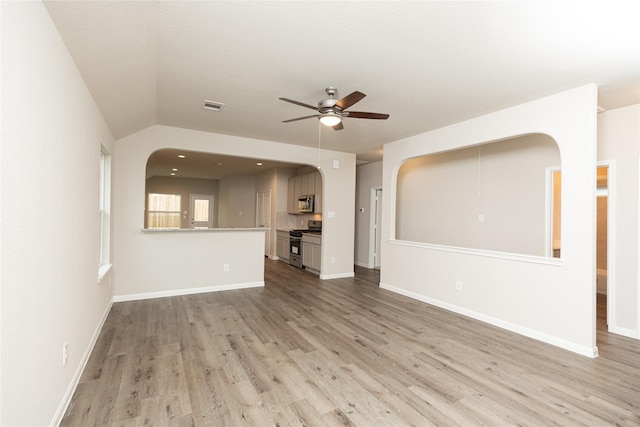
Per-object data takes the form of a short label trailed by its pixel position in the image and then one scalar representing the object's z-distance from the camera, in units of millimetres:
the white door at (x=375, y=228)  7426
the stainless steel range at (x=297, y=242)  7305
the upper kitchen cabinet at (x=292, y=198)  8185
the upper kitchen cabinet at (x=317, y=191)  7141
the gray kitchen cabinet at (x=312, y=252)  6473
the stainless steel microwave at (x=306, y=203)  7344
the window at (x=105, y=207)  3738
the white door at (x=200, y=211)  10750
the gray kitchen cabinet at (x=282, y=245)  7953
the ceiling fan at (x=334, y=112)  2980
